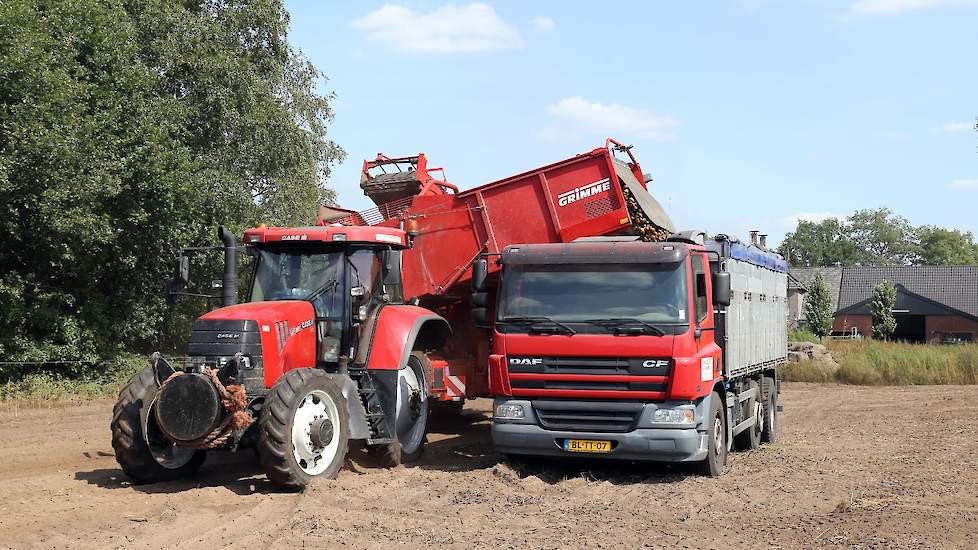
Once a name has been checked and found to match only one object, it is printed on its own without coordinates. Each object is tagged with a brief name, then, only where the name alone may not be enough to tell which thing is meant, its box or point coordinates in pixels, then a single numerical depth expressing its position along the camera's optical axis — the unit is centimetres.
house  6681
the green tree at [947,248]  12284
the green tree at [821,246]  13025
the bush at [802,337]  4018
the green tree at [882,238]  12731
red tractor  921
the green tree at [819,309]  6322
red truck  994
